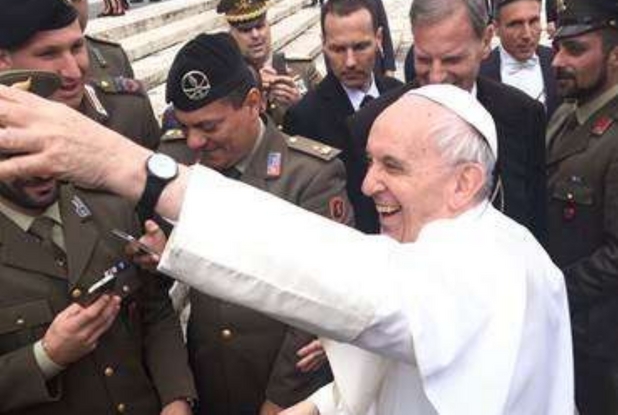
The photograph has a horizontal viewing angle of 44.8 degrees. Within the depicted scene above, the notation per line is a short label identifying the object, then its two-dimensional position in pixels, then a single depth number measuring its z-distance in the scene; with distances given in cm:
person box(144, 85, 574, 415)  144
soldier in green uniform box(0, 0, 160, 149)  259
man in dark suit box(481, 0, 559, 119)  482
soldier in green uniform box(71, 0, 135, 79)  384
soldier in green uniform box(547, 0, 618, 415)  306
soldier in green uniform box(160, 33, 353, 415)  271
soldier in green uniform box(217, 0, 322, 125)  413
